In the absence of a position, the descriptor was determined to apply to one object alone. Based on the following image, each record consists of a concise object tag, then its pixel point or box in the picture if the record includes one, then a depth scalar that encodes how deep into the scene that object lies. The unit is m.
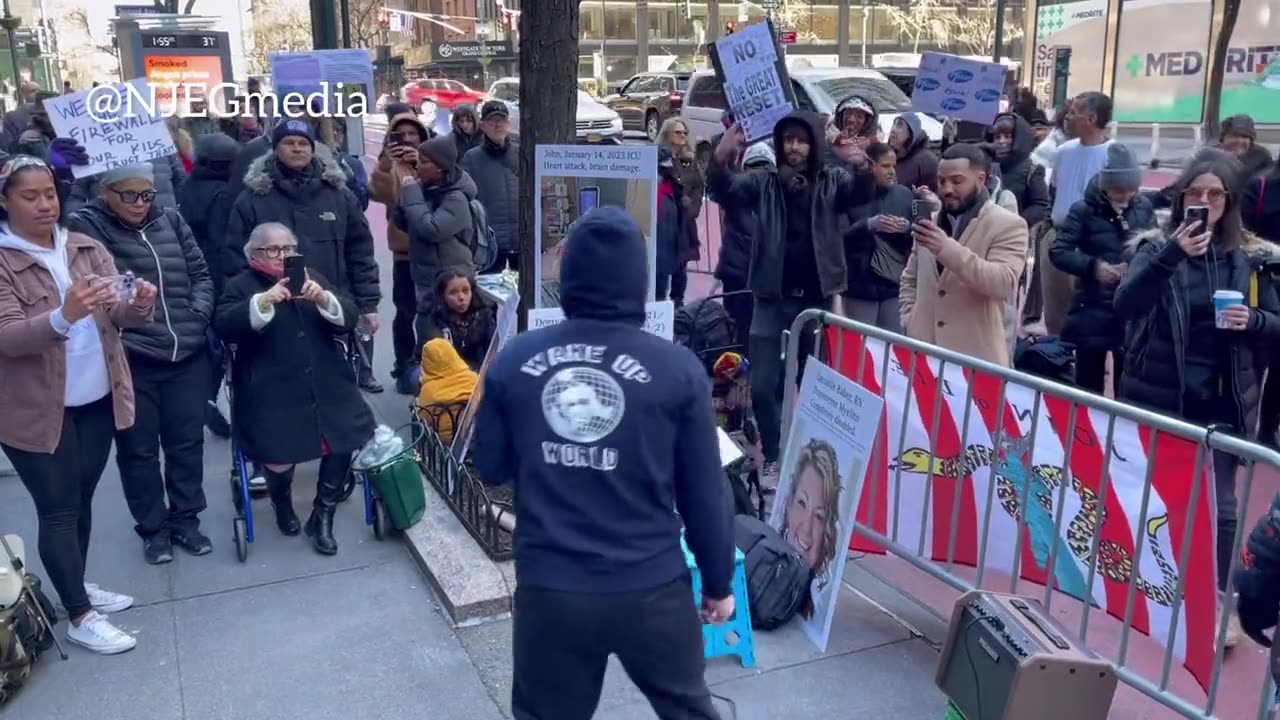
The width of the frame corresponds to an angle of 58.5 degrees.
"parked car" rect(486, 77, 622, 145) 23.34
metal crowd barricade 3.23
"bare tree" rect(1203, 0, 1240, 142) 16.47
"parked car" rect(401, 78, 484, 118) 33.12
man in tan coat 4.83
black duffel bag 4.42
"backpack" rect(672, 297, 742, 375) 6.44
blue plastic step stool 4.17
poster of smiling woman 4.15
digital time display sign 20.23
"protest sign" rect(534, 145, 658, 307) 4.80
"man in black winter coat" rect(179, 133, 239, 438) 7.05
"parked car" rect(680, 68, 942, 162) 17.06
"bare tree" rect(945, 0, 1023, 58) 48.50
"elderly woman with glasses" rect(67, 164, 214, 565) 4.81
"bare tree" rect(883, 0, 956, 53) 51.19
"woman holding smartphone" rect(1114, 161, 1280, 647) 4.29
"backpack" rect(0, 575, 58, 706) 3.94
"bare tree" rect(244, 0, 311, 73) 57.97
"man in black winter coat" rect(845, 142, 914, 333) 6.24
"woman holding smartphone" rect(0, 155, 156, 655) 4.04
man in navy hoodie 2.63
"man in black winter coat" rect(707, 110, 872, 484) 5.66
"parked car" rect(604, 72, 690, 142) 26.33
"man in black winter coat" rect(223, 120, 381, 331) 5.81
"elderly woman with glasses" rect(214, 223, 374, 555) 5.02
